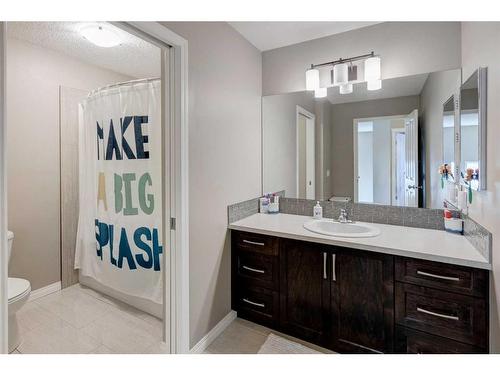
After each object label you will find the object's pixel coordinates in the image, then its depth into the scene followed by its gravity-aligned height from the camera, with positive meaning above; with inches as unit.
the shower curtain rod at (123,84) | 80.5 +31.9
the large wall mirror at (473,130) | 50.0 +10.3
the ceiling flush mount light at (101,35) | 77.4 +45.5
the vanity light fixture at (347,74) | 74.6 +32.4
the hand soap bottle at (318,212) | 85.4 -10.2
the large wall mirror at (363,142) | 72.2 +12.4
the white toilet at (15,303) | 66.8 -31.2
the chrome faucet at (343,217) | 79.9 -11.3
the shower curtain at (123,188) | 81.9 -2.3
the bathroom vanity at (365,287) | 51.5 -25.1
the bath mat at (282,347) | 67.6 -44.0
